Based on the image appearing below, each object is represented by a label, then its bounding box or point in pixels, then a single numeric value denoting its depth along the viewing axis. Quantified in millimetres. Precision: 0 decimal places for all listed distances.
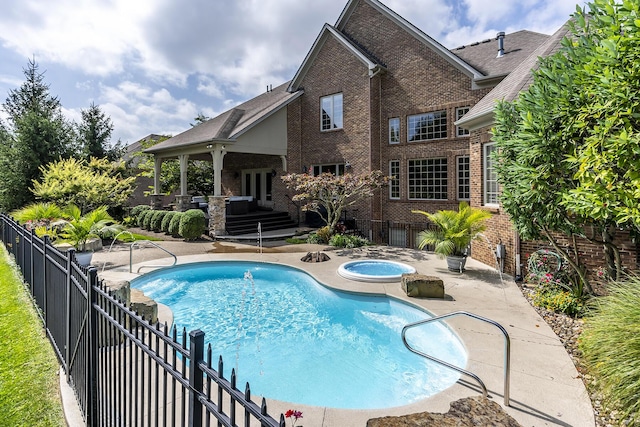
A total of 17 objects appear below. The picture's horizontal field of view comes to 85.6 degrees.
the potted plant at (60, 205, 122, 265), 9957
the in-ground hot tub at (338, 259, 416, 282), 8852
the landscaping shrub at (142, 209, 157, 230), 18042
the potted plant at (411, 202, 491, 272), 9484
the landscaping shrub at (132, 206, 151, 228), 18731
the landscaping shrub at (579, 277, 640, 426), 3359
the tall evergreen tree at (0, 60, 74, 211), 20203
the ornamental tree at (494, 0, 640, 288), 4539
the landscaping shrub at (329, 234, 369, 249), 13934
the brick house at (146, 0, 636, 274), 15094
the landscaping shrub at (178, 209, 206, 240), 15344
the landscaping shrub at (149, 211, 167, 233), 17438
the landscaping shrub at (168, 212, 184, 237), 16109
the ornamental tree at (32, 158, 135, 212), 14867
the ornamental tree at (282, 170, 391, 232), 14320
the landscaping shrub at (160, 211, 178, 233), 16812
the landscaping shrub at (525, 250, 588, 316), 6605
